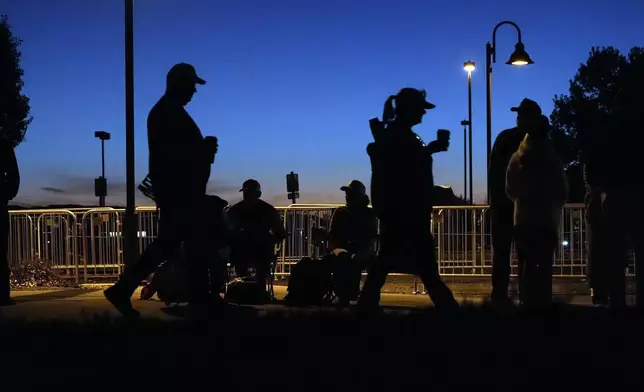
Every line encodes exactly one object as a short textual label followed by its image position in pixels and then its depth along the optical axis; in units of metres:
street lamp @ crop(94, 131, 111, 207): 24.12
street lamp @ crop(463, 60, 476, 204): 25.22
